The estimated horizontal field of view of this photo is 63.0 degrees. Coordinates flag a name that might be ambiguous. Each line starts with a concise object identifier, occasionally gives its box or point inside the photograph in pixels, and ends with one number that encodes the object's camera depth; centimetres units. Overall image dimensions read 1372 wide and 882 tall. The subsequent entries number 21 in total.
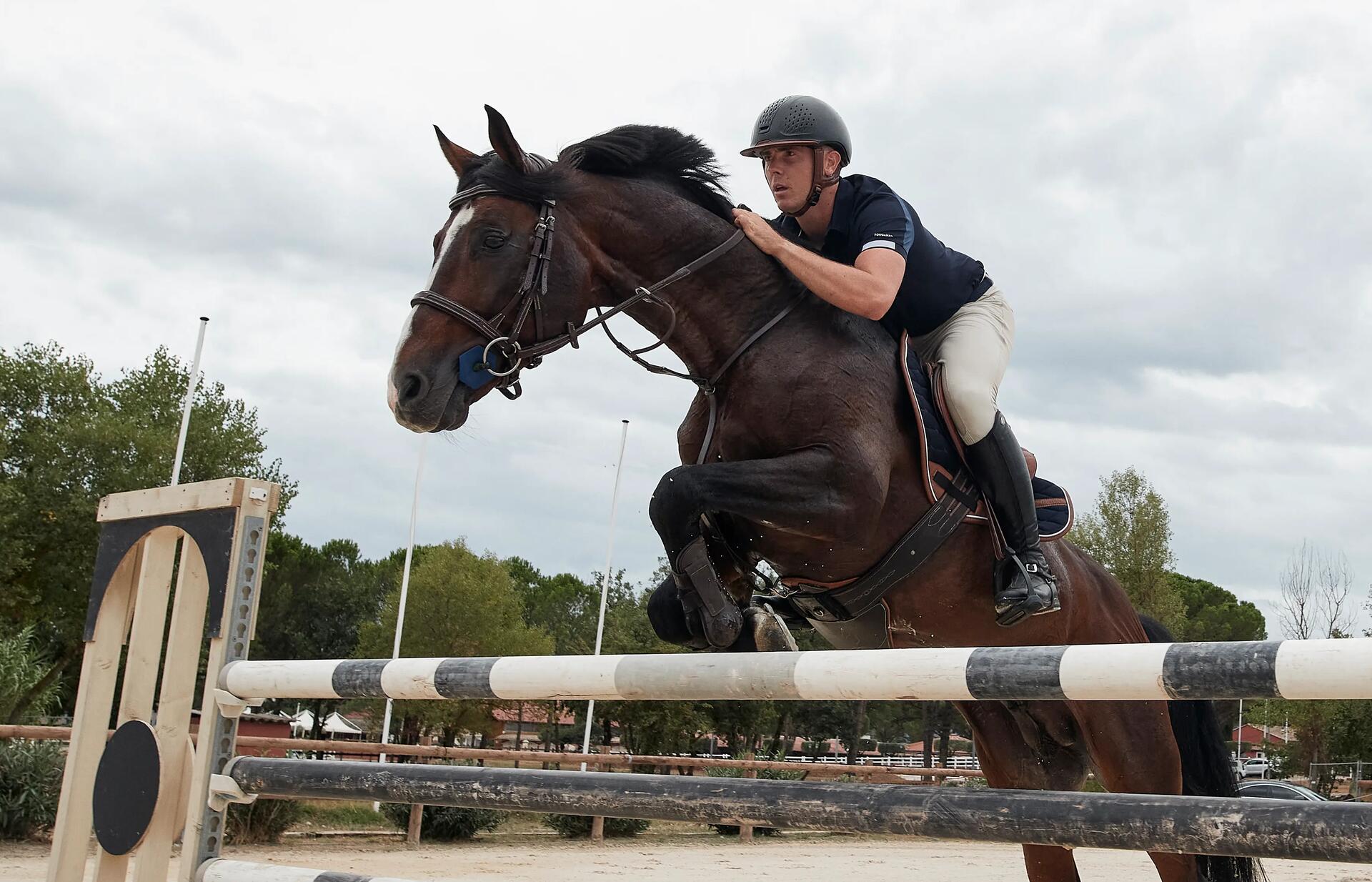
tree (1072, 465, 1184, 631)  3200
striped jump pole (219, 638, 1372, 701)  157
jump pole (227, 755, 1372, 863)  158
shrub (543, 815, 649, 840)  1441
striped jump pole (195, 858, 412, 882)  267
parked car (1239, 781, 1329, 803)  1264
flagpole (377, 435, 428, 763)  1667
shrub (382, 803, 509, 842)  1309
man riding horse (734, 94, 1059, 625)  328
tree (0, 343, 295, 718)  2569
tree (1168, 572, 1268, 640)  5079
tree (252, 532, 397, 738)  4747
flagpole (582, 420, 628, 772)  1808
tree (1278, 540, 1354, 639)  3045
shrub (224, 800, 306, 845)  1115
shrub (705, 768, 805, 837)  1677
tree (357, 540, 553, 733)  3725
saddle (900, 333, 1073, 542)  340
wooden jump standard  162
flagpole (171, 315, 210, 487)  1727
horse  307
